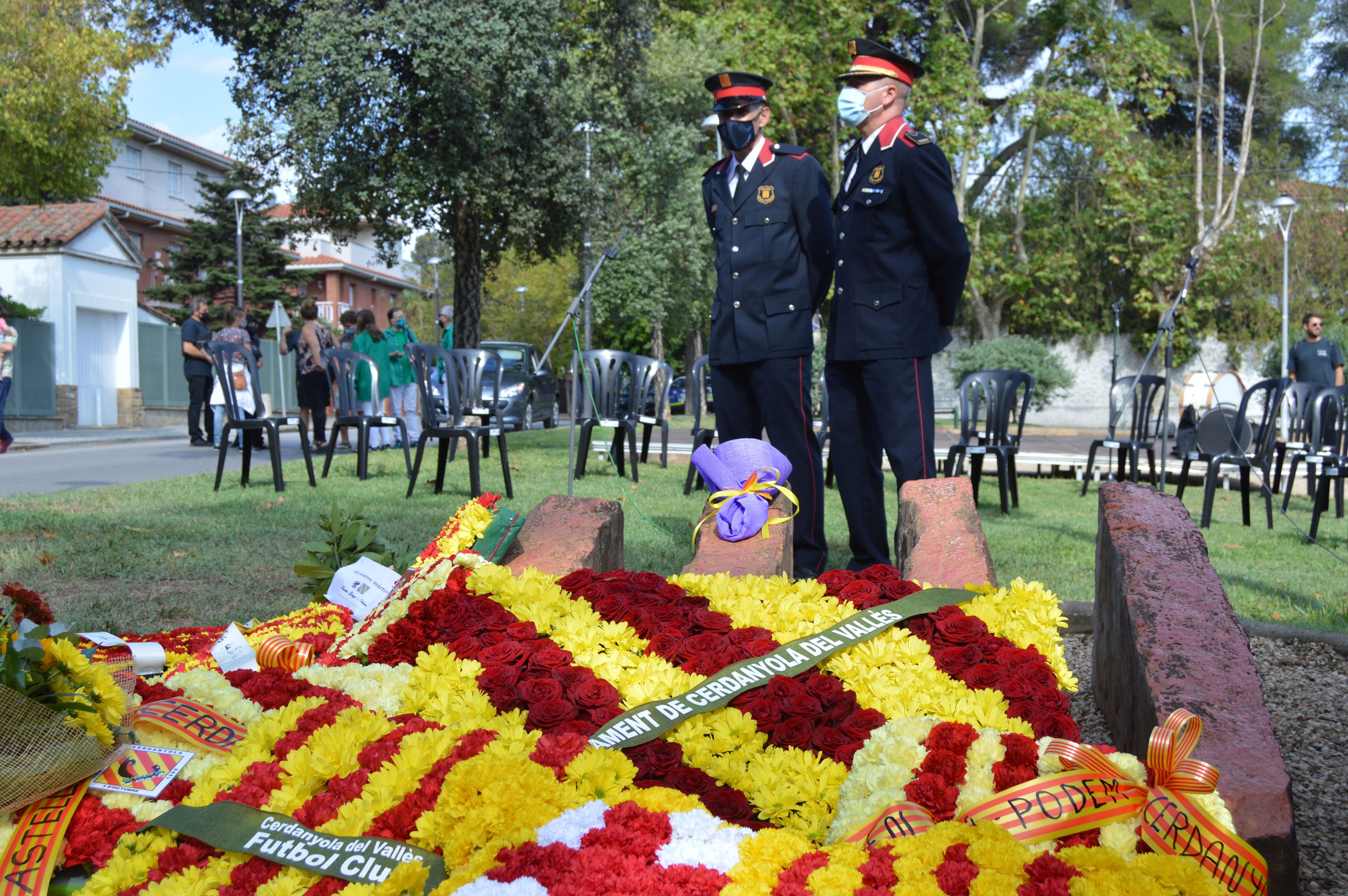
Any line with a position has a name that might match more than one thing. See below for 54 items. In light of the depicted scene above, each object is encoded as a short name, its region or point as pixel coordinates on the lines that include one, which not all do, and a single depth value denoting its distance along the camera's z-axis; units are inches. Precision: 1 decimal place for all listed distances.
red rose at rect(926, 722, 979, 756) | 63.4
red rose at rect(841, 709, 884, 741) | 70.8
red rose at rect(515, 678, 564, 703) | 76.0
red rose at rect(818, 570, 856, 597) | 97.5
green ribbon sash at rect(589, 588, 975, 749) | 71.0
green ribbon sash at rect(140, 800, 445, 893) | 55.8
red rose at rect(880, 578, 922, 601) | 94.3
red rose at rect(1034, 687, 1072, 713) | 73.1
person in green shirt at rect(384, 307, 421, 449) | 504.1
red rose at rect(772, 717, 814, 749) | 71.2
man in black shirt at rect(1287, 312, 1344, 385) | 420.8
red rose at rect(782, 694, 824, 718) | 73.4
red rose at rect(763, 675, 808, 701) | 75.3
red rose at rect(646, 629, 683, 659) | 84.4
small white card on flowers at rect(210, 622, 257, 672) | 95.7
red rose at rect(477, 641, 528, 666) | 81.9
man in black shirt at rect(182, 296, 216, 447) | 534.9
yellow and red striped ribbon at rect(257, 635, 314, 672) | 94.3
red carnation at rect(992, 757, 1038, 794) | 59.5
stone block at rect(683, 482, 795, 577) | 117.1
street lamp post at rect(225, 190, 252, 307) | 908.0
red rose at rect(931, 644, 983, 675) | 80.7
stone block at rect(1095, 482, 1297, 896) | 59.4
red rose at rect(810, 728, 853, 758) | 69.9
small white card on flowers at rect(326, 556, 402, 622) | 107.3
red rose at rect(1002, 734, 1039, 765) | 61.0
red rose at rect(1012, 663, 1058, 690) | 75.8
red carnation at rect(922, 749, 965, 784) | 61.7
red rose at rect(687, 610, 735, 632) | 88.7
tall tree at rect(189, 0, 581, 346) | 454.0
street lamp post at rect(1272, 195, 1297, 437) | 896.9
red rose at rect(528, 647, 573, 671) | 81.4
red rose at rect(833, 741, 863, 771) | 69.2
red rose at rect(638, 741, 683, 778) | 68.4
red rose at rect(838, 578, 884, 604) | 92.9
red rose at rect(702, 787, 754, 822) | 65.1
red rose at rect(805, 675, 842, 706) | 75.7
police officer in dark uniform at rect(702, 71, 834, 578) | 165.8
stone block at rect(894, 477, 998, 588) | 104.1
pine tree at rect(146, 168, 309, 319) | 1278.3
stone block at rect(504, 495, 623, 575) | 112.2
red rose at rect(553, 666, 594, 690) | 78.6
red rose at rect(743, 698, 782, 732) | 73.5
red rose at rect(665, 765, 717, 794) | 66.6
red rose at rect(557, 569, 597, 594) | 97.7
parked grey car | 790.5
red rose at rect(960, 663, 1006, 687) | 77.3
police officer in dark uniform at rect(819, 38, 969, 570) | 153.5
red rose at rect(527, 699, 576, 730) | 73.6
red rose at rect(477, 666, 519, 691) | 79.3
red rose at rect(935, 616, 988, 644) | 83.9
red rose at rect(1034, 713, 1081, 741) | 70.0
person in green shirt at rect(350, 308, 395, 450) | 490.6
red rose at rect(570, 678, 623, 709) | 75.3
